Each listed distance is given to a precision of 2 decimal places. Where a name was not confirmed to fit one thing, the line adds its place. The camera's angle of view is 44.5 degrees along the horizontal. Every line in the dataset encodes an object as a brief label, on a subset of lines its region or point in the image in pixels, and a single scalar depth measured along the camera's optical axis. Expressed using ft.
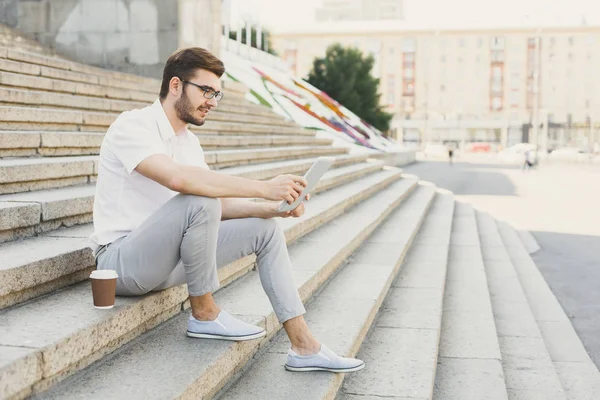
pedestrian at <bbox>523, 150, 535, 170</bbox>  107.27
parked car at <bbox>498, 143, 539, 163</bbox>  151.34
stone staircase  8.91
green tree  132.67
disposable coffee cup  9.16
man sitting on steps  9.60
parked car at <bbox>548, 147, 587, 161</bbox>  152.66
